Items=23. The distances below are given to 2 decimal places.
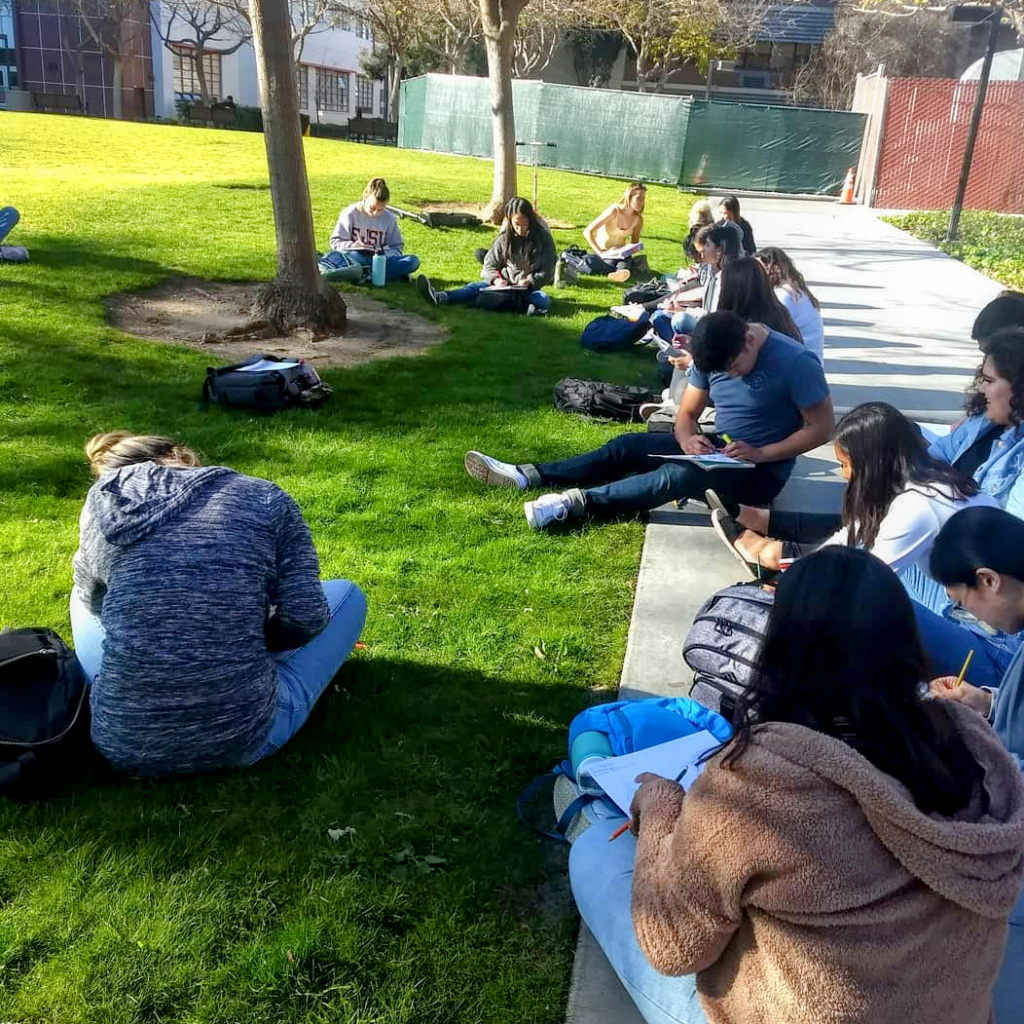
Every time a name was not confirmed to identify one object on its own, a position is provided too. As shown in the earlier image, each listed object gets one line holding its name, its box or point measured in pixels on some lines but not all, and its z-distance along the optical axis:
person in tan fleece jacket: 1.61
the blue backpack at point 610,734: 2.85
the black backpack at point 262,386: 6.36
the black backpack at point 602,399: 6.72
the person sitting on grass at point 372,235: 10.55
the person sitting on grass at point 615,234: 11.63
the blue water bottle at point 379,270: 10.30
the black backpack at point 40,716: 2.89
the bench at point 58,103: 43.34
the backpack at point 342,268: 10.37
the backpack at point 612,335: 8.55
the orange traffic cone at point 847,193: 23.06
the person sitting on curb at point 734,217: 8.84
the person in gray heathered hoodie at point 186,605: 2.75
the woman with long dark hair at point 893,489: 3.39
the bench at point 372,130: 37.91
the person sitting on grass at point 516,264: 9.84
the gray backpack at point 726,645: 3.24
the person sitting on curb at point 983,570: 2.72
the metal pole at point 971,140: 15.77
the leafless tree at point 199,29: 44.81
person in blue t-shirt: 4.79
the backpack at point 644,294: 9.93
